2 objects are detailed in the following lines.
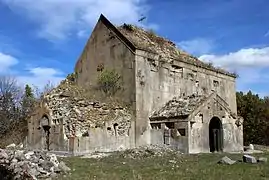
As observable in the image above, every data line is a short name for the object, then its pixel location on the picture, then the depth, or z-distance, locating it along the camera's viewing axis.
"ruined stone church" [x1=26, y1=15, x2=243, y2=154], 16.42
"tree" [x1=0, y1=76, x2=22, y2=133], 23.34
